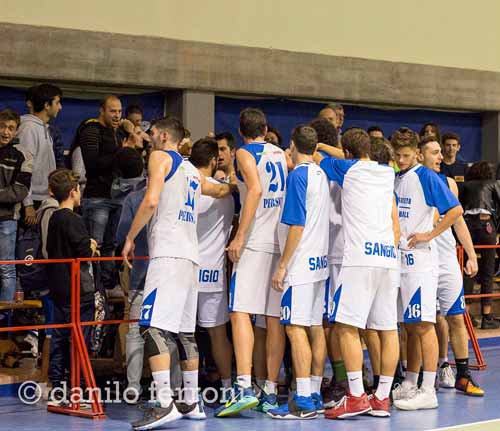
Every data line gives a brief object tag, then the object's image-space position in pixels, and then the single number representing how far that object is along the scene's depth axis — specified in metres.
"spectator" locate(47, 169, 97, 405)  17.12
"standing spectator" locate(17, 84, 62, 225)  20.47
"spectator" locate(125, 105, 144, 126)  22.67
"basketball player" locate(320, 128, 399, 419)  16.31
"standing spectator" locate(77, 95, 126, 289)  20.92
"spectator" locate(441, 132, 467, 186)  24.03
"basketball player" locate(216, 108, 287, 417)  16.61
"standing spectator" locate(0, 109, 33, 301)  19.36
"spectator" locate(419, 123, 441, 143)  19.80
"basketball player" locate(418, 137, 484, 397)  18.59
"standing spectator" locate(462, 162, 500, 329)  25.42
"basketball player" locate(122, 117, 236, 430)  15.59
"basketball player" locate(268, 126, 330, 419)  16.30
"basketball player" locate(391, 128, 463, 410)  17.31
